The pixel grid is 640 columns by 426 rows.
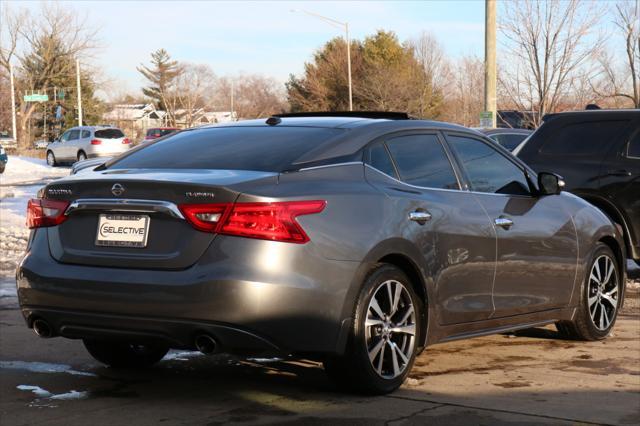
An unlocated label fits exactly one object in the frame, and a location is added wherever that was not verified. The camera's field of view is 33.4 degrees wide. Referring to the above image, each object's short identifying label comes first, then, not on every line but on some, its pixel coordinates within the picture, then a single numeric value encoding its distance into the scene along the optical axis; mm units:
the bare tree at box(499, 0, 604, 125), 31938
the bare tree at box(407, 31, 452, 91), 63844
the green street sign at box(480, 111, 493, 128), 21000
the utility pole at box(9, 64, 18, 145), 70250
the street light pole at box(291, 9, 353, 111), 55450
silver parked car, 46500
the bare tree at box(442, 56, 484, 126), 54531
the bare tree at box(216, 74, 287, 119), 109750
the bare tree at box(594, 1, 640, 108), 36031
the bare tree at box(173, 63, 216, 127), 96856
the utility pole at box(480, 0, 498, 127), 20250
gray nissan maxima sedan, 5148
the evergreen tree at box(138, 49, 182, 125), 114812
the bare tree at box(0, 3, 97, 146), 79438
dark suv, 10266
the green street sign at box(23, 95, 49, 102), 66150
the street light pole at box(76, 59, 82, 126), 69038
